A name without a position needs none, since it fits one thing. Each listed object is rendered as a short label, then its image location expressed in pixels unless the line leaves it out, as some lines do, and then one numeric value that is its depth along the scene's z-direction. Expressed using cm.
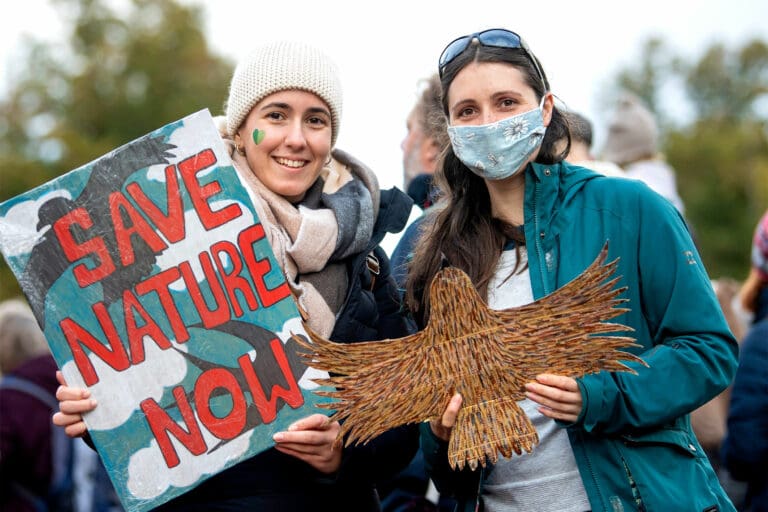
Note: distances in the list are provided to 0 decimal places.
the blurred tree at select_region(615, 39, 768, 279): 3431
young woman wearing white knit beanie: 310
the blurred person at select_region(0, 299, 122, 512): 565
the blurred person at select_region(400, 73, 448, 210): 428
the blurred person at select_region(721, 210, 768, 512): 459
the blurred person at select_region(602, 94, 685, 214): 597
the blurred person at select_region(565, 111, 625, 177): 335
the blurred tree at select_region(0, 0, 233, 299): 2769
